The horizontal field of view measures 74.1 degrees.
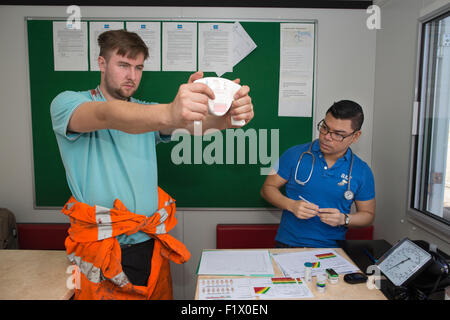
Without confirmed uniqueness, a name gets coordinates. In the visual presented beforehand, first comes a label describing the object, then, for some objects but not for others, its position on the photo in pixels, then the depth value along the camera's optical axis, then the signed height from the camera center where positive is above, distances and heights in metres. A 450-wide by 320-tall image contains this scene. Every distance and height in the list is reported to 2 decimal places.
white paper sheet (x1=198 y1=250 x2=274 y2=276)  1.28 -0.64
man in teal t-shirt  0.96 -0.07
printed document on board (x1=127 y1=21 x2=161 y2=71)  2.21 +0.68
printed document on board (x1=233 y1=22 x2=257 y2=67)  2.21 +0.59
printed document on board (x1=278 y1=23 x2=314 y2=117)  2.22 +0.41
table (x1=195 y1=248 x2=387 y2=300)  1.12 -0.64
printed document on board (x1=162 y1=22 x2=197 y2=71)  2.21 +0.58
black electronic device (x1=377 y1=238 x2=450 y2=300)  1.05 -0.54
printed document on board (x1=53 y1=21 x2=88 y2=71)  2.20 +0.55
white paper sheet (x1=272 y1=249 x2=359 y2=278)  1.30 -0.63
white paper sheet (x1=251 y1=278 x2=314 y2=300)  1.11 -0.64
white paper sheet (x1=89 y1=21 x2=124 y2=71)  2.20 +0.68
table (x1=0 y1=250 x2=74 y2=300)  1.09 -0.63
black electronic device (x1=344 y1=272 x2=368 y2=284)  1.21 -0.62
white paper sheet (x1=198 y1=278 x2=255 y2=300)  1.11 -0.64
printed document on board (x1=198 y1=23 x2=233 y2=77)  2.21 +0.56
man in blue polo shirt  1.68 -0.35
